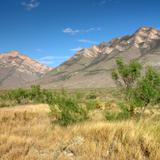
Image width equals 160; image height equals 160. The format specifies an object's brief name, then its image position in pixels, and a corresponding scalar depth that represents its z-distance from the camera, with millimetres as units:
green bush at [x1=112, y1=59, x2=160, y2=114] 12327
